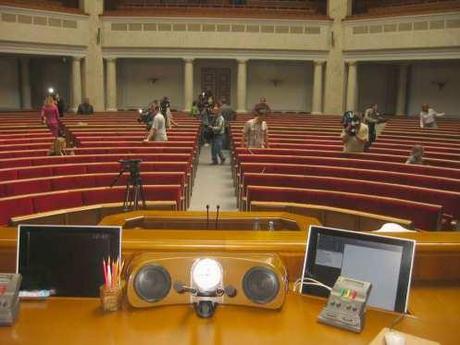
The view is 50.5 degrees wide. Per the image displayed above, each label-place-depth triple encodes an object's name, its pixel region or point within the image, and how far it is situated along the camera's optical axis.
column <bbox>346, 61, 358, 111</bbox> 20.03
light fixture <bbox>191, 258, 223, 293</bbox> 2.01
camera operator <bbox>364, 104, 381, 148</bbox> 11.41
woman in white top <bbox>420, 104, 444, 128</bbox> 13.42
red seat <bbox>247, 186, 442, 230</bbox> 5.56
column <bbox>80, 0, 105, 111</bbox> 19.73
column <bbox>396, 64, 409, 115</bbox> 21.36
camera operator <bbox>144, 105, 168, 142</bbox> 9.49
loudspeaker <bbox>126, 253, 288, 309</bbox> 2.04
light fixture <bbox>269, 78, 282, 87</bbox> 22.21
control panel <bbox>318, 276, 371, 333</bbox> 1.93
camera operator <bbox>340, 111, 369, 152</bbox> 8.45
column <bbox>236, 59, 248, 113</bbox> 20.45
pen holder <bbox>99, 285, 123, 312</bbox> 2.06
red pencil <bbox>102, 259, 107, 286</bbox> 2.13
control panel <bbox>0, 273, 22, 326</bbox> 1.92
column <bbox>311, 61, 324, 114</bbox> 20.42
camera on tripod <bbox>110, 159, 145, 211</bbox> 5.86
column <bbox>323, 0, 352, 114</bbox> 19.95
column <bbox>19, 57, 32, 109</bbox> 21.67
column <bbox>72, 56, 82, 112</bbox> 19.75
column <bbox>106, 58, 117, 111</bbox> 20.19
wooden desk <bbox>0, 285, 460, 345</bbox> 1.85
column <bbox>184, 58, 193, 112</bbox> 20.27
